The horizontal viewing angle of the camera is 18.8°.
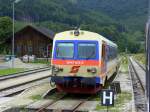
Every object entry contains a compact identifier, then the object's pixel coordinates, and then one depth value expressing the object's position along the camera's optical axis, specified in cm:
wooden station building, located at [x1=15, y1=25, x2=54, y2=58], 7338
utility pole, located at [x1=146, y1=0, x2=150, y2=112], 569
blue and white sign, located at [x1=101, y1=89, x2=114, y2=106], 1216
